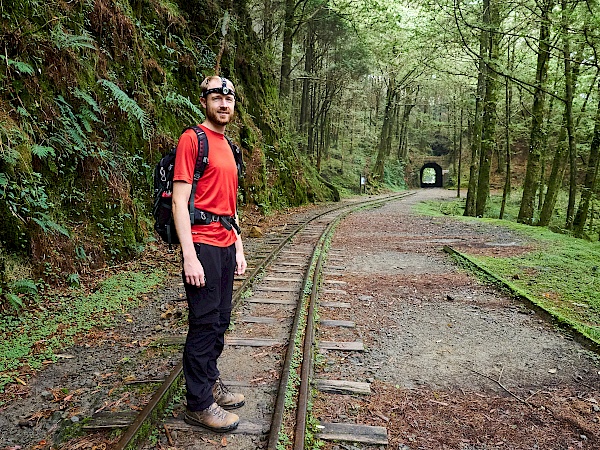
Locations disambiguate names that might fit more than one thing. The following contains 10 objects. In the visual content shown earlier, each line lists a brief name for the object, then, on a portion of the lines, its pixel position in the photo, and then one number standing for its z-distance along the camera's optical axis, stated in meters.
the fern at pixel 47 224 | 5.29
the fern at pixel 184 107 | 9.59
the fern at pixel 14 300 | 4.62
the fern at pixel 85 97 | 6.52
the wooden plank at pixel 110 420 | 3.02
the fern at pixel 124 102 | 7.08
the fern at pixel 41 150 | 5.41
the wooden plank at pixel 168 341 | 4.46
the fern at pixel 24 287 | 4.83
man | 2.72
